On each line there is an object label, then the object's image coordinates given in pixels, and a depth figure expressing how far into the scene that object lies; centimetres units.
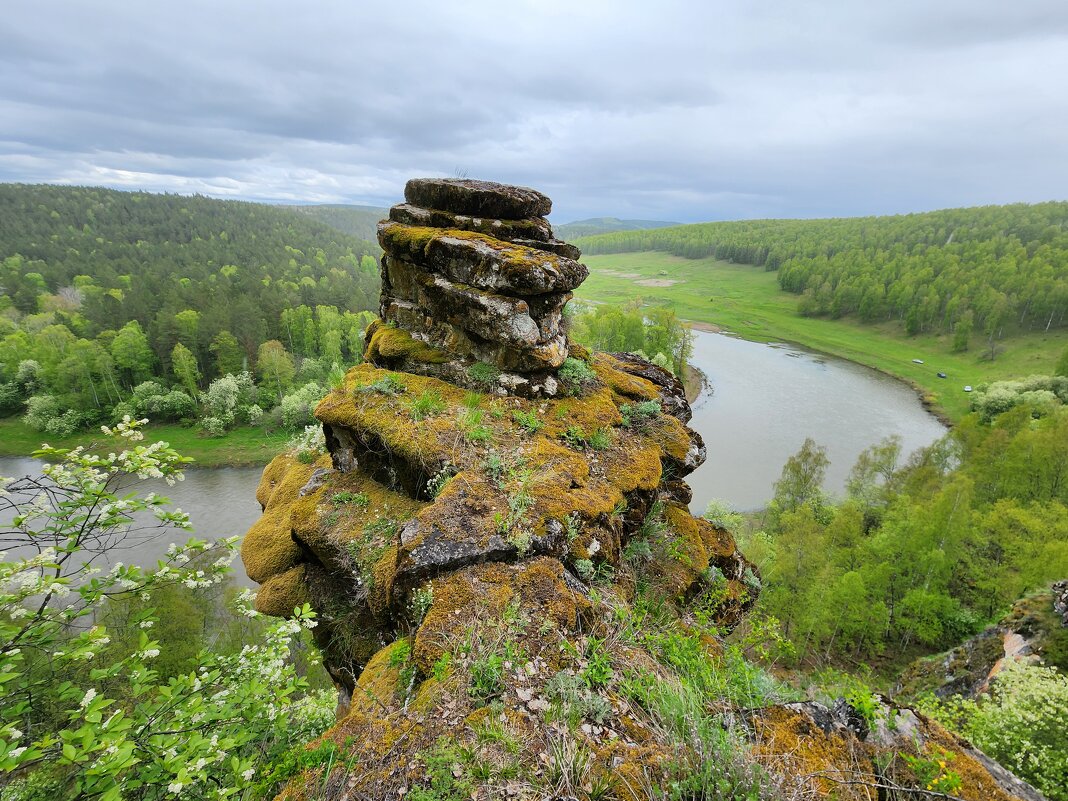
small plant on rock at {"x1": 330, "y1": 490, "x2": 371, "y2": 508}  1011
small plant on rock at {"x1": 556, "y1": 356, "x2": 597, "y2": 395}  1247
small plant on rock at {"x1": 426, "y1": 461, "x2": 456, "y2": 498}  910
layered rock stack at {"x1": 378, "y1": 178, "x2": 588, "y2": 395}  1141
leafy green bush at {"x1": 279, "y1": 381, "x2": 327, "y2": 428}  4844
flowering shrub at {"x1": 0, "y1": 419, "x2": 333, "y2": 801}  351
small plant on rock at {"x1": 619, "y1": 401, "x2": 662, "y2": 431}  1244
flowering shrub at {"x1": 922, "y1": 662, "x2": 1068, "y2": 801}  966
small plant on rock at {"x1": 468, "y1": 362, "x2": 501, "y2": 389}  1191
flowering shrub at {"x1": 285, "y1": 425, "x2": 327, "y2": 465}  1271
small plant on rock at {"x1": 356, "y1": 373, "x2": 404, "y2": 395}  1130
